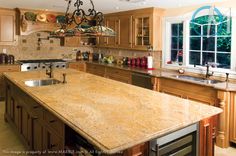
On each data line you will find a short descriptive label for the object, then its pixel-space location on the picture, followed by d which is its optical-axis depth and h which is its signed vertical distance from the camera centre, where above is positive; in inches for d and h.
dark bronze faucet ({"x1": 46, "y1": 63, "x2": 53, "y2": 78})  122.9 -4.9
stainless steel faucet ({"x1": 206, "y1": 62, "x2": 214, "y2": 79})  136.7 -4.5
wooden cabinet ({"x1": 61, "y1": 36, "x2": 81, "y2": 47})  219.1 +27.5
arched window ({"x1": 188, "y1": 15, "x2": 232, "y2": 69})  135.7 +19.0
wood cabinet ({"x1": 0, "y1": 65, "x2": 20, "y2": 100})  182.3 -2.9
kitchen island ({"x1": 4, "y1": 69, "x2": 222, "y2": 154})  52.4 -15.8
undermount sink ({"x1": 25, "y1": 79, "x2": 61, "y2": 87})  115.1 -9.5
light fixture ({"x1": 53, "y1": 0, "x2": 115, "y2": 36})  84.8 +16.2
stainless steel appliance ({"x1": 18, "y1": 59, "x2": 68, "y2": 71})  191.5 +2.1
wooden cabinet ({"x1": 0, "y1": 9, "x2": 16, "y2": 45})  190.7 +38.6
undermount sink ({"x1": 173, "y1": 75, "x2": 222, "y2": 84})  130.6 -8.7
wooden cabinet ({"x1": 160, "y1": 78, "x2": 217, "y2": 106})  115.7 -15.5
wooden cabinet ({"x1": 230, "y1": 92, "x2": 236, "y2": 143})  108.0 -28.7
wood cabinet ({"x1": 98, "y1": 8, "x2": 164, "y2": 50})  167.4 +34.8
